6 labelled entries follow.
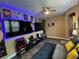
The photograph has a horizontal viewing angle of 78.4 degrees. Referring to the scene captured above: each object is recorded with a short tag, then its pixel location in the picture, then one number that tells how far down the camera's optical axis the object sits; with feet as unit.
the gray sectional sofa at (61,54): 3.26
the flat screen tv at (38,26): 13.15
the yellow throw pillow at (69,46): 4.21
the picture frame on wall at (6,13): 6.69
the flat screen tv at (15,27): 7.05
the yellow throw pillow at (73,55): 2.75
